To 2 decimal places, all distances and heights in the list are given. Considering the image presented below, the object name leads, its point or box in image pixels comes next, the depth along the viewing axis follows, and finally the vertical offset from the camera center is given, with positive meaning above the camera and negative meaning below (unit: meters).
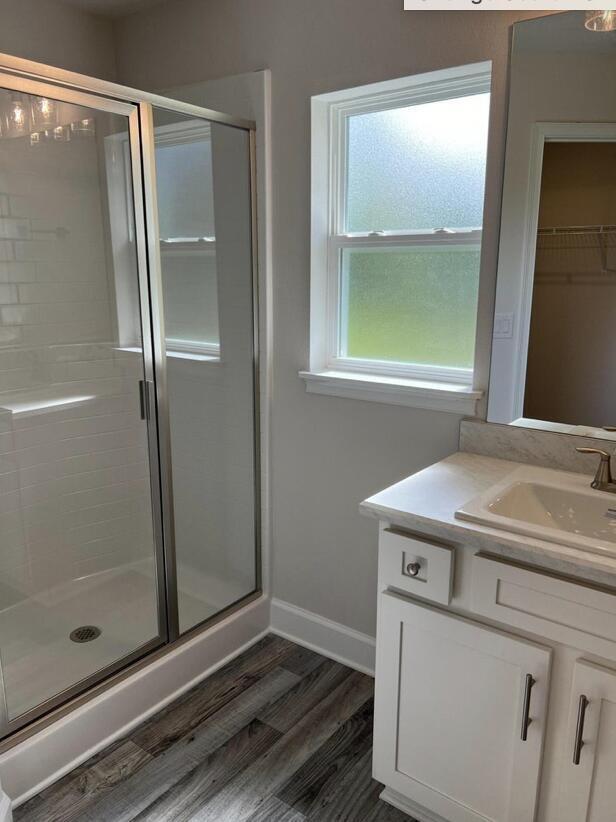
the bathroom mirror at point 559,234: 1.62 +0.10
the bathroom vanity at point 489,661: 1.28 -0.87
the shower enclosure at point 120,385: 2.05 -0.43
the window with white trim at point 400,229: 1.97 +0.13
